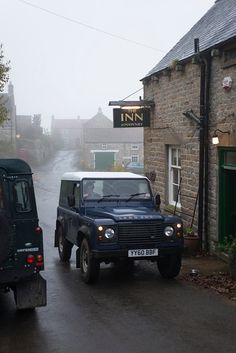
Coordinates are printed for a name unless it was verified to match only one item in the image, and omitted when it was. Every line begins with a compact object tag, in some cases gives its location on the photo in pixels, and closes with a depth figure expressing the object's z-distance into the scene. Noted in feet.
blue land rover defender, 28.86
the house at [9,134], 179.44
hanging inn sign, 48.78
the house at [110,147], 200.44
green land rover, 21.68
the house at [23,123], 216.25
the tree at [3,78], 62.36
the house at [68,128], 358.64
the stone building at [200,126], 35.42
